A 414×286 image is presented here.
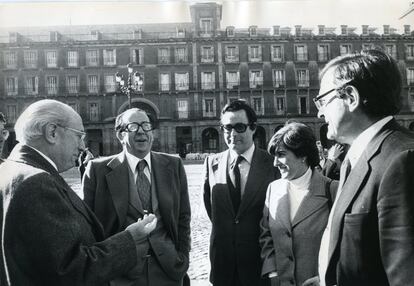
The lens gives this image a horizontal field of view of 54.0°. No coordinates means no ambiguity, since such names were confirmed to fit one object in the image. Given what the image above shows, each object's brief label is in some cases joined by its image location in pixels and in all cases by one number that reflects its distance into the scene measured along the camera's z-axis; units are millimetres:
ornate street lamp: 15611
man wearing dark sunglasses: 3127
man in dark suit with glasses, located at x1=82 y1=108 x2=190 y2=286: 2980
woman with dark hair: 2697
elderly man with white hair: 1678
